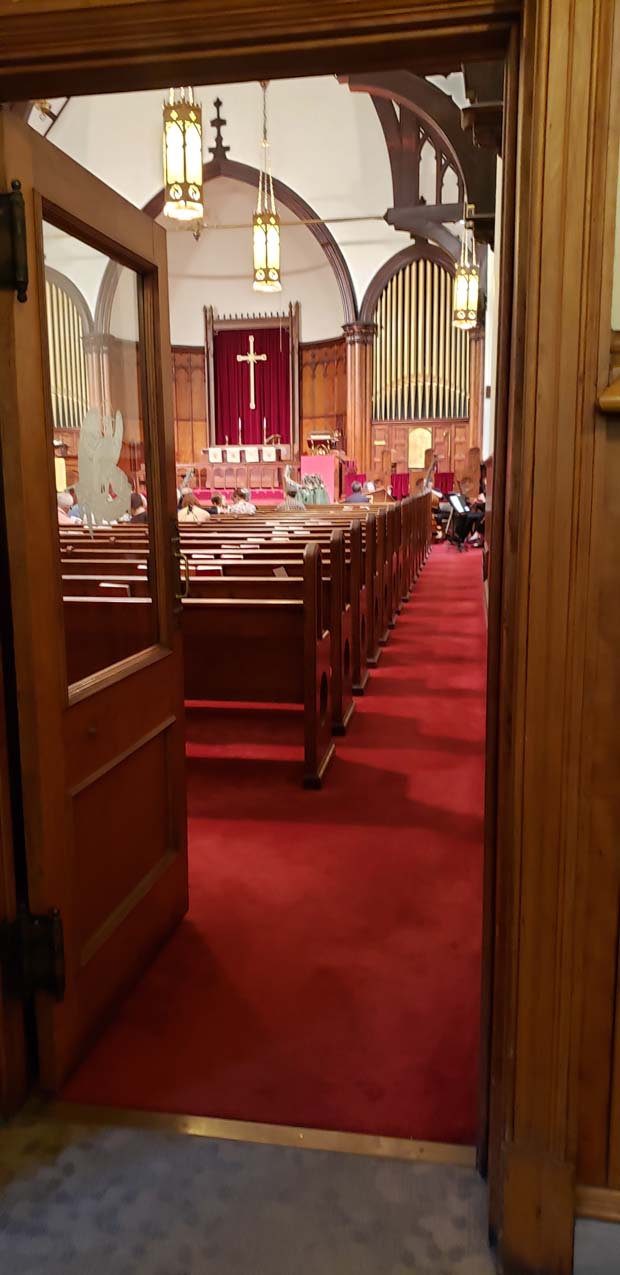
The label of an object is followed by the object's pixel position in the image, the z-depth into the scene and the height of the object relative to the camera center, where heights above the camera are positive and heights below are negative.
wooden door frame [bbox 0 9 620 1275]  1.08 +0.08
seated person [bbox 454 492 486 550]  12.30 -0.72
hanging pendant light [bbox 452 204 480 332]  9.70 +1.86
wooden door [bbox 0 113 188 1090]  1.52 -0.27
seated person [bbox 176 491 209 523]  7.93 -0.37
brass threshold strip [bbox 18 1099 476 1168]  1.51 -1.12
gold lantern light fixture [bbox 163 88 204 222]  6.62 +2.30
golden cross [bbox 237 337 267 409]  16.16 +1.95
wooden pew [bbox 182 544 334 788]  3.27 -0.70
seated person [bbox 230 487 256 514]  9.64 -0.36
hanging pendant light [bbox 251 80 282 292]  9.32 +2.26
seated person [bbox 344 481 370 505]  11.95 -0.37
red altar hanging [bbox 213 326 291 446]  16.55 +1.53
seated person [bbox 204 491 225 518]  9.45 -0.39
